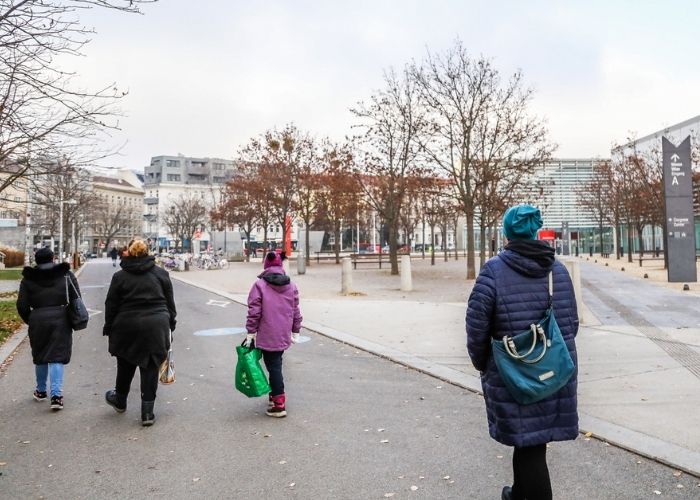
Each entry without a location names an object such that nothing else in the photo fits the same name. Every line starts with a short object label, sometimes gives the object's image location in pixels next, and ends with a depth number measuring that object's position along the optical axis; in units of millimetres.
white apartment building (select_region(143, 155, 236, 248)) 121250
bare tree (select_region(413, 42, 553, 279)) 23781
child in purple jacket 5531
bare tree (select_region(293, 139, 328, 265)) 40094
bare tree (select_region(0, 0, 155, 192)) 7594
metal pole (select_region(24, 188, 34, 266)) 32988
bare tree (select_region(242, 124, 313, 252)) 40156
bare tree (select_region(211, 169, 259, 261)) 41988
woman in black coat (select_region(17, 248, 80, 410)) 5891
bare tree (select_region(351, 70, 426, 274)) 27766
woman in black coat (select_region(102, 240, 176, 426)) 5367
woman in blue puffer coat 3012
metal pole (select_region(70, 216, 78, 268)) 49828
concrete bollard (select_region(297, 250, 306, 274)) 29766
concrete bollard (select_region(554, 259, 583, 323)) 10656
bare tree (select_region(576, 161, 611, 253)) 45488
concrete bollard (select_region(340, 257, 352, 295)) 18452
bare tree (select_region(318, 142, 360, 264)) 30438
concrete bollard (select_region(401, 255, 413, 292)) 18922
